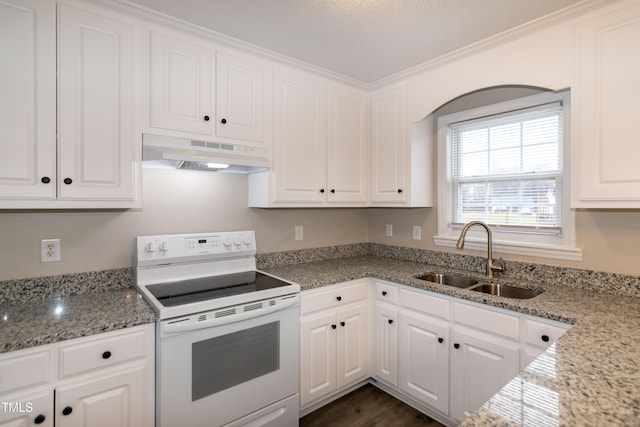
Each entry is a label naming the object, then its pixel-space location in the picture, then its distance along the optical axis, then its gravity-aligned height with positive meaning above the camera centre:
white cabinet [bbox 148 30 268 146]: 1.85 +0.72
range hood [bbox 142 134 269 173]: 1.78 +0.32
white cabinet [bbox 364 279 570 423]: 1.72 -0.79
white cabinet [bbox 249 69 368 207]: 2.34 +0.50
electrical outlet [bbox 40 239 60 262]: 1.79 -0.20
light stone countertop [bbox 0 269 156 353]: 1.33 -0.46
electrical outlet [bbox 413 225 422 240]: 2.87 -0.17
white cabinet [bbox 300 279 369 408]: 2.12 -0.85
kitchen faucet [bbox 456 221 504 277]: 2.25 -0.23
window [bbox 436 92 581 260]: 2.13 +0.27
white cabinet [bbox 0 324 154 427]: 1.26 -0.69
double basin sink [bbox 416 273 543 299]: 2.09 -0.49
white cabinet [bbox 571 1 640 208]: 1.58 +0.50
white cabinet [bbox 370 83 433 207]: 2.62 +0.46
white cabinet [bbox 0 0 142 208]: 1.47 +0.49
